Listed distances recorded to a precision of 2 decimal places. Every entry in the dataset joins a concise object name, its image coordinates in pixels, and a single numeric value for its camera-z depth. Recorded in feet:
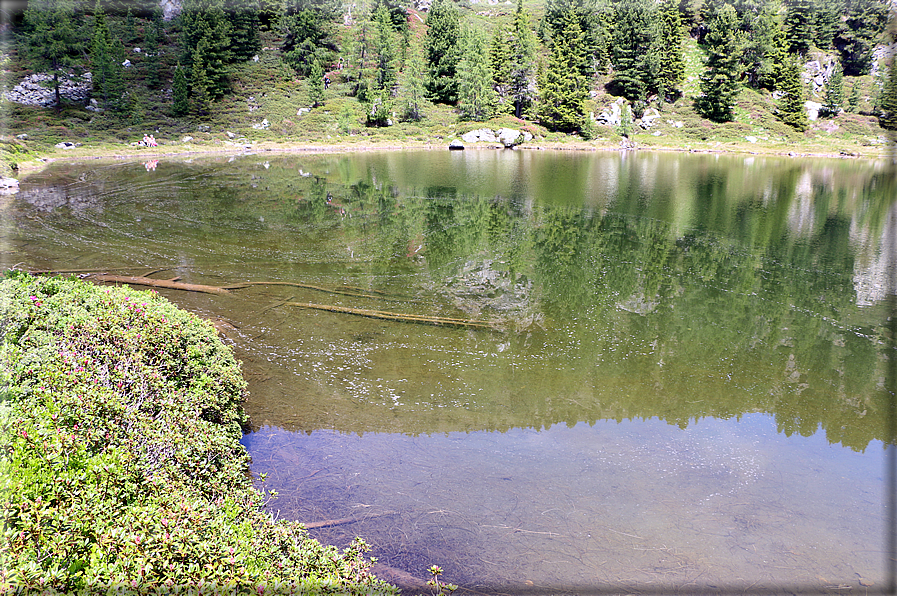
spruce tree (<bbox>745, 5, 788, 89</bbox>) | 295.89
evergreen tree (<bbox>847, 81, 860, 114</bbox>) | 275.59
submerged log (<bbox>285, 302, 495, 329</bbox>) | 41.97
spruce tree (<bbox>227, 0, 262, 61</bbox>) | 294.46
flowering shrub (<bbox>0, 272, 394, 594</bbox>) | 13.35
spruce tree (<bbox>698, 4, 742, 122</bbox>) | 270.05
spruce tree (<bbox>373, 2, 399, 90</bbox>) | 275.59
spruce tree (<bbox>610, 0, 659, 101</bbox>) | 284.82
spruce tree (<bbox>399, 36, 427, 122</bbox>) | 266.36
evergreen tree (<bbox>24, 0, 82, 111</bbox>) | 225.97
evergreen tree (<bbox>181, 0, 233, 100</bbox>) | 254.80
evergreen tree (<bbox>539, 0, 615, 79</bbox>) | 308.19
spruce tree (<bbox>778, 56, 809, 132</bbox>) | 263.49
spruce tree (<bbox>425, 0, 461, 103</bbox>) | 291.99
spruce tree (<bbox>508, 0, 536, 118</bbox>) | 278.46
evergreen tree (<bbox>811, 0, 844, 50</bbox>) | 321.32
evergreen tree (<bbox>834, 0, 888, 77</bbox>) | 315.78
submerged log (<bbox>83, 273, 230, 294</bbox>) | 48.34
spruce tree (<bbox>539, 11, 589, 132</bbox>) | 264.11
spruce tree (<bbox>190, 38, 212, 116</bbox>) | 238.48
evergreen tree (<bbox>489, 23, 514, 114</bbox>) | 291.17
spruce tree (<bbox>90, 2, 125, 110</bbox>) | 218.59
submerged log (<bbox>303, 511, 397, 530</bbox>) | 20.99
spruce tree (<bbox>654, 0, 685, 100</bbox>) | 293.14
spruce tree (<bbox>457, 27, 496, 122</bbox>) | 263.49
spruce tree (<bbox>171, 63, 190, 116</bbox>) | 225.82
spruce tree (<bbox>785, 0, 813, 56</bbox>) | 319.88
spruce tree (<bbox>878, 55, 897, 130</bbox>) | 256.32
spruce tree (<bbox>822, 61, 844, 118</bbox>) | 270.67
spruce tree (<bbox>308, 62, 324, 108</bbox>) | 254.47
